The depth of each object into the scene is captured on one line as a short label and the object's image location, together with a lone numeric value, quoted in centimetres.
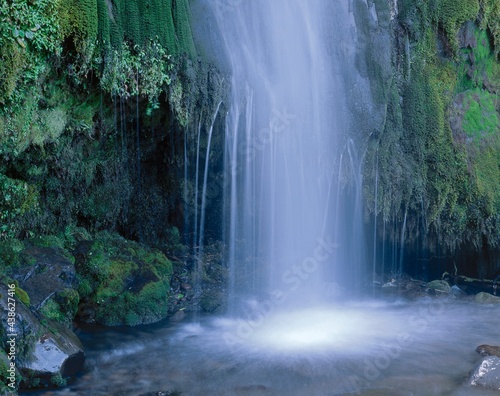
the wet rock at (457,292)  1176
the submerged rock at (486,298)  1088
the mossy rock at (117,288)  918
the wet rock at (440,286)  1179
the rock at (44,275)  792
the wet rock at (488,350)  742
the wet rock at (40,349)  650
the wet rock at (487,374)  638
